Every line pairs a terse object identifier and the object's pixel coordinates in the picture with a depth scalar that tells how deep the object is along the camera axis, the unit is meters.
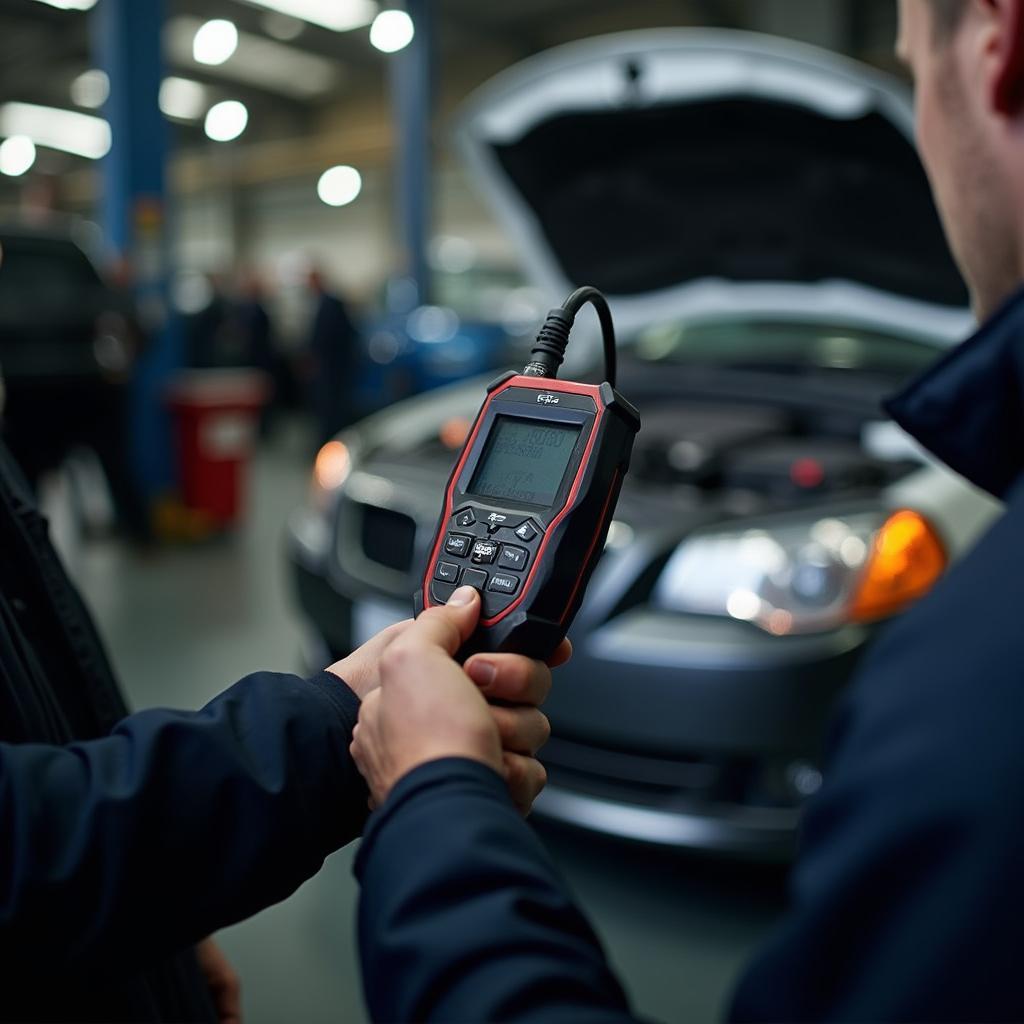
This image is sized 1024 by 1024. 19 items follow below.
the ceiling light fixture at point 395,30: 7.17
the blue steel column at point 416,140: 7.27
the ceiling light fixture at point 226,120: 14.01
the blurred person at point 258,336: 9.35
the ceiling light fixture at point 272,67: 10.03
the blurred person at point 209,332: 8.84
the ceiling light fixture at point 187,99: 11.80
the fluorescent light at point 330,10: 8.91
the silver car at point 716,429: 1.80
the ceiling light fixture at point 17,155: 15.45
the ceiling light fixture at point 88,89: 5.01
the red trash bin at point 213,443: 4.93
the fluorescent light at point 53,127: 13.05
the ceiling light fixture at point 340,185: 16.22
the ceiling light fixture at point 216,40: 8.66
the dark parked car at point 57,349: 4.17
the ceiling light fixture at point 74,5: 5.37
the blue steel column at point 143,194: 4.86
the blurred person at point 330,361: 7.89
